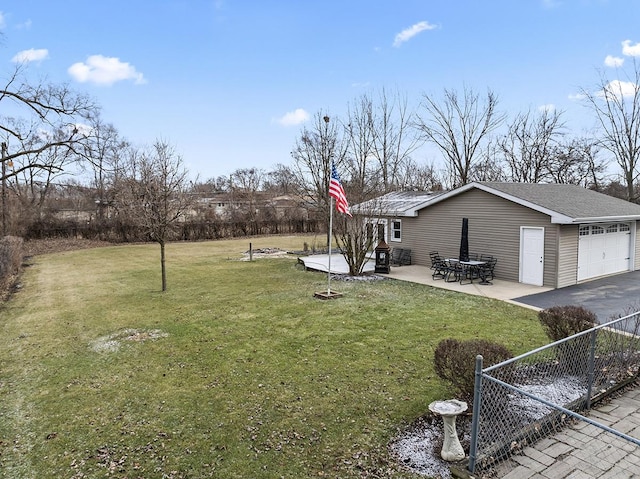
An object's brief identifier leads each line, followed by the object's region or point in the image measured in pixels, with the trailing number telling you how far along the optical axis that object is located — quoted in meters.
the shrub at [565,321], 6.26
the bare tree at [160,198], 12.70
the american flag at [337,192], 11.73
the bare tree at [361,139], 26.27
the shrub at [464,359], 4.79
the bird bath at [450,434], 4.12
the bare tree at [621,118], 26.77
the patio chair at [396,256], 18.48
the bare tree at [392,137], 30.56
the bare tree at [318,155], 26.34
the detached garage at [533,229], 13.17
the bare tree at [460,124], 31.11
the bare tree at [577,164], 30.12
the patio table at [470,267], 13.79
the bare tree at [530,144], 31.05
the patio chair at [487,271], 13.82
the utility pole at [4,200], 22.51
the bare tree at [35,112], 17.97
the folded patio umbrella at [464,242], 14.33
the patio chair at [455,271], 14.14
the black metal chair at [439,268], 14.63
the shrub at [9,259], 14.47
